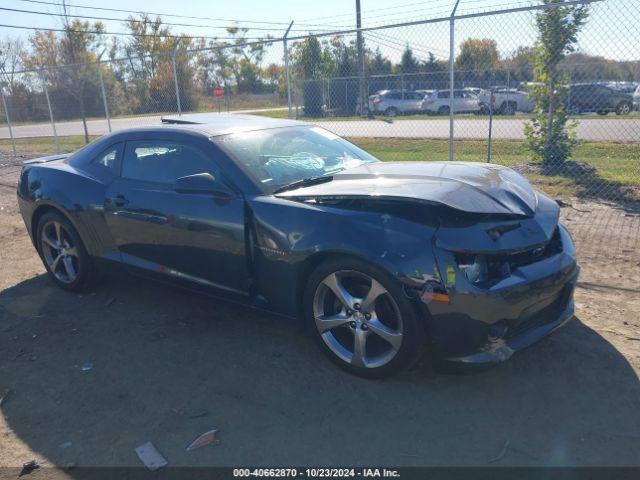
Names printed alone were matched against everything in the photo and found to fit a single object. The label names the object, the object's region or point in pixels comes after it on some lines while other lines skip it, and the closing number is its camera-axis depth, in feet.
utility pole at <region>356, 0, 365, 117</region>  40.52
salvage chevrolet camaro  9.70
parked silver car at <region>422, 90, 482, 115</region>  38.39
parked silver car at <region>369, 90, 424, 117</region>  41.95
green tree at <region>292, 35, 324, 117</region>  42.04
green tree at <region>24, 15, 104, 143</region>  57.52
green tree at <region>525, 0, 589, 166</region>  26.55
